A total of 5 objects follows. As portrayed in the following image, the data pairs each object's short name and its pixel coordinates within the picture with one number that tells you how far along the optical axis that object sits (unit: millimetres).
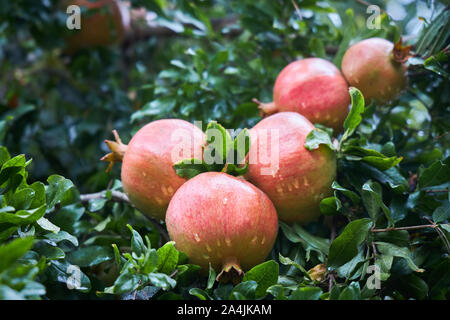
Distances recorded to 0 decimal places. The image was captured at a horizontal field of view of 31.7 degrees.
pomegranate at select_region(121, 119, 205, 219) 574
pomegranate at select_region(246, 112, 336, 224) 566
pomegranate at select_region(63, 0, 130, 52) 922
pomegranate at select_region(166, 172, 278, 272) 532
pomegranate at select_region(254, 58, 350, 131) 619
